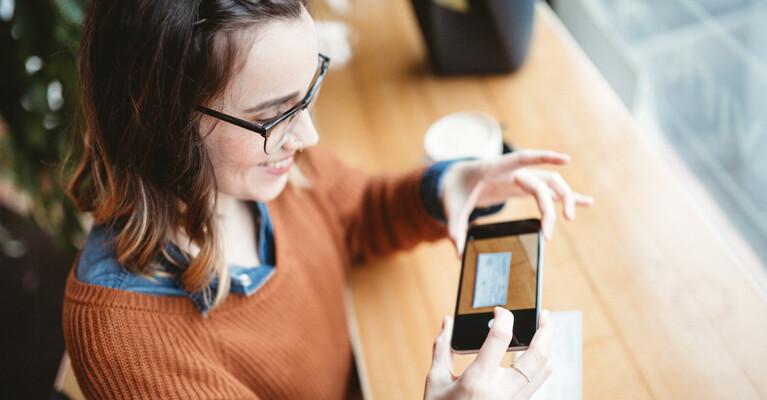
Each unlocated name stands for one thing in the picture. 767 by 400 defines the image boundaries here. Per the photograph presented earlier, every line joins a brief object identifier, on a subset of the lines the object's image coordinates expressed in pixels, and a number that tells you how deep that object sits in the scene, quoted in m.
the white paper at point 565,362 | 0.72
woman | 0.59
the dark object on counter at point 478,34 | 1.16
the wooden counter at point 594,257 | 0.75
